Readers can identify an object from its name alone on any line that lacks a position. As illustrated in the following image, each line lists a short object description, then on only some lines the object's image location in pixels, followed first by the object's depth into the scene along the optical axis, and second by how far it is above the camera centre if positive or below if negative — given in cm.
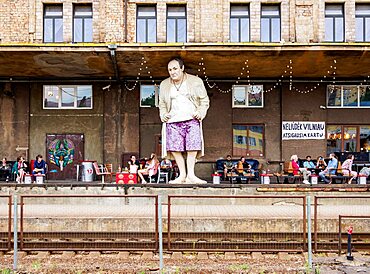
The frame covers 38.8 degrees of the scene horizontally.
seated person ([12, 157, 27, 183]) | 2114 -112
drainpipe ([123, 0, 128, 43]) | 2396 +567
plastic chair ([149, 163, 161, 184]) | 2118 -135
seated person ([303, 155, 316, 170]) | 2176 -85
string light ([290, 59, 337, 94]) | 2476 +263
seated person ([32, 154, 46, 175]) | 2164 -98
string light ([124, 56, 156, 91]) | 2203 +320
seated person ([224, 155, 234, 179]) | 2137 -94
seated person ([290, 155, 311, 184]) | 2072 -105
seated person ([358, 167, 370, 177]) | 2127 -110
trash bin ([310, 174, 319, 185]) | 1970 -132
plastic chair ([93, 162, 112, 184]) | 2173 -120
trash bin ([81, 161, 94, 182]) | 2263 -121
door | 2508 -44
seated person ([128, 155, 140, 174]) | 2098 -96
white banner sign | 2488 +60
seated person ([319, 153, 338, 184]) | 2058 -99
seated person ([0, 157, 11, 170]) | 2234 -97
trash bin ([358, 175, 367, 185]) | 1975 -134
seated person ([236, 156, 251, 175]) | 2102 -93
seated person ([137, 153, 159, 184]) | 2103 -108
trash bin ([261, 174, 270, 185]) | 1972 -134
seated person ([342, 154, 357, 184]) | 2033 -99
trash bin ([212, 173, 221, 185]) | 1988 -135
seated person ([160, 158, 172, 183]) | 2177 -95
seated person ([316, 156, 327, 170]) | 2164 -84
